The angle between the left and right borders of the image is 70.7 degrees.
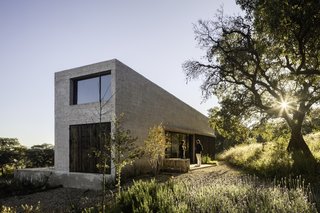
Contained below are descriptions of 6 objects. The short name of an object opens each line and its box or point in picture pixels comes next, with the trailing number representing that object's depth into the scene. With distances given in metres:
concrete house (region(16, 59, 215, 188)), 11.40
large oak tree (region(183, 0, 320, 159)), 13.08
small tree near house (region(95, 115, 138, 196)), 6.79
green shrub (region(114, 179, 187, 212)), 4.87
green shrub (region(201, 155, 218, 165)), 17.45
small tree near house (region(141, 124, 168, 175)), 11.28
